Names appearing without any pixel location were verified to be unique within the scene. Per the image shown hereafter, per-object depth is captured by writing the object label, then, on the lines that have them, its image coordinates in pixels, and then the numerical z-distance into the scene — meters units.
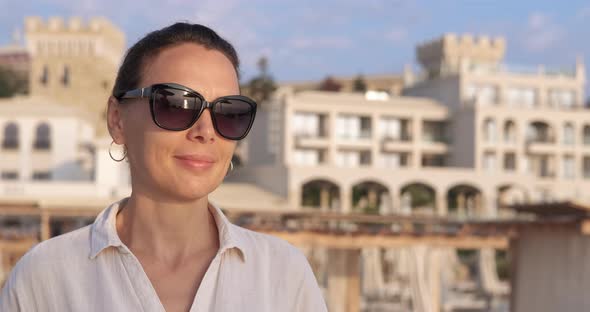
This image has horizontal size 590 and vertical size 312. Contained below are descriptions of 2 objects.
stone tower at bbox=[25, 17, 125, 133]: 83.00
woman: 2.20
